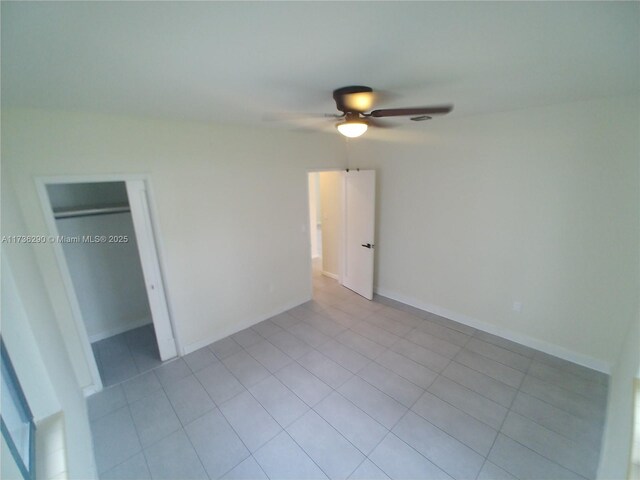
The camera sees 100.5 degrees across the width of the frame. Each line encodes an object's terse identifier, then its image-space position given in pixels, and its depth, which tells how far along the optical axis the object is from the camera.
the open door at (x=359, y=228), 4.04
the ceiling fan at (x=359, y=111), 1.70
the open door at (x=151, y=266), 2.63
